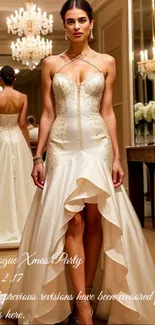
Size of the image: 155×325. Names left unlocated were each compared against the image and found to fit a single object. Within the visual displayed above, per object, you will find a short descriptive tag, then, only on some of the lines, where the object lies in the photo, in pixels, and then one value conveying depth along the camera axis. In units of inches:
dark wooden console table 241.9
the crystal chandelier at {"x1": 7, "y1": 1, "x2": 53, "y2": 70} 317.4
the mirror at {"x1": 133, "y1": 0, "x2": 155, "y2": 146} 260.5
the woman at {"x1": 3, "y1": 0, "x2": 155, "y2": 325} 85.6
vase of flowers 257.1
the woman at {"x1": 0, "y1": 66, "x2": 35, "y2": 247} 188.2
